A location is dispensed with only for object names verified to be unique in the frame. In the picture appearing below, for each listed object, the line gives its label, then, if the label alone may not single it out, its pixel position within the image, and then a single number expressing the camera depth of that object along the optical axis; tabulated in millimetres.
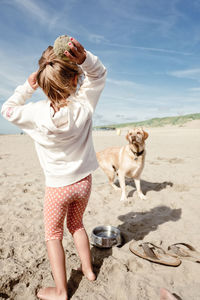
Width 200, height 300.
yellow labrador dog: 4412
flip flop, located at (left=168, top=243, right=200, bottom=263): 2400
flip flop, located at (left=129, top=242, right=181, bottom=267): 2305
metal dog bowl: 2643
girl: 1658
